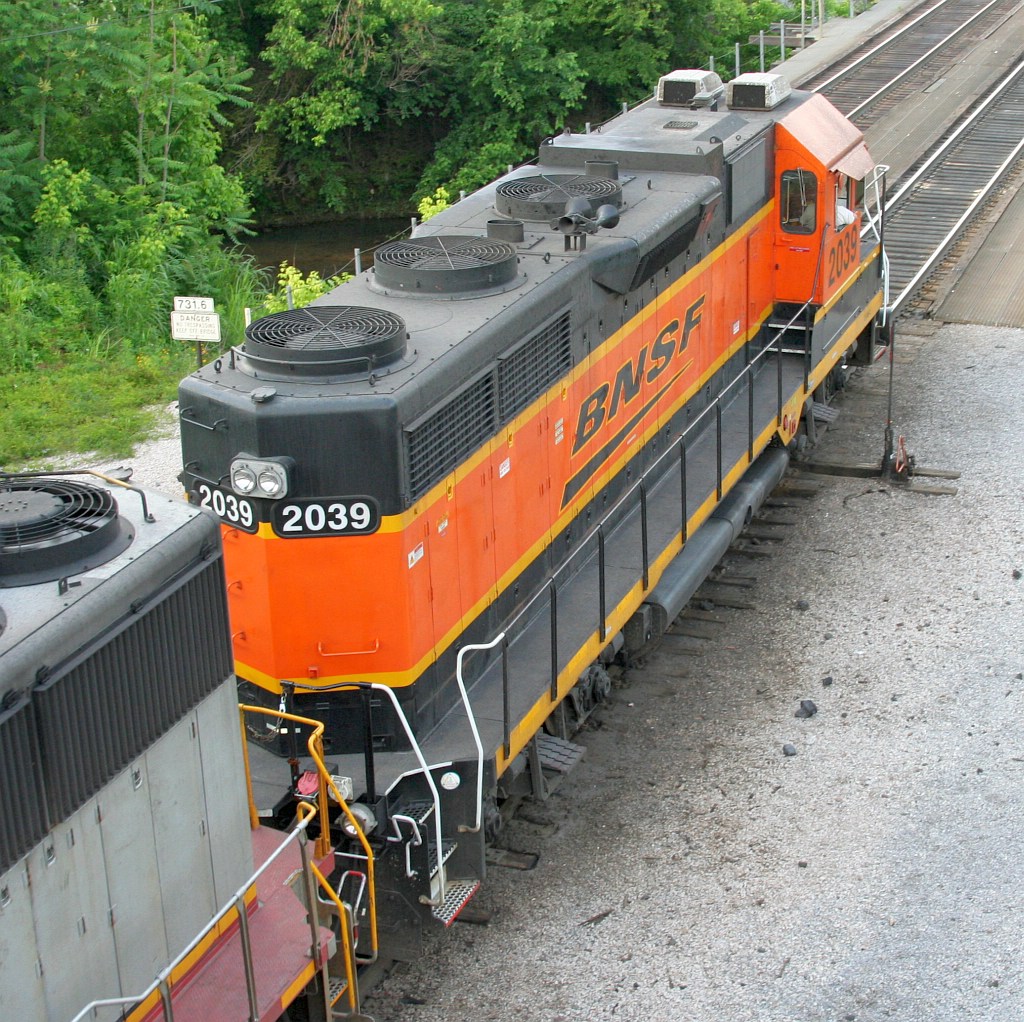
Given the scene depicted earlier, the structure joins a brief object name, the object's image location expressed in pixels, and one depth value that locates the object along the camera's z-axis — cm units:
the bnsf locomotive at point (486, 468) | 680
